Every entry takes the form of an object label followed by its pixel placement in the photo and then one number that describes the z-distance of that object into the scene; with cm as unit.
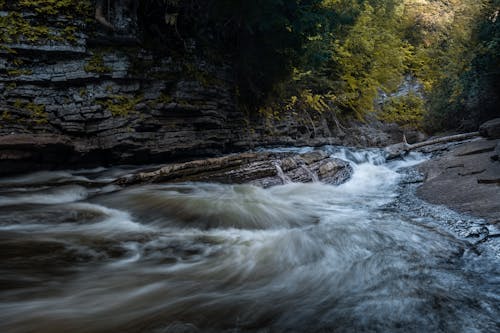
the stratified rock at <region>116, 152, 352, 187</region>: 592
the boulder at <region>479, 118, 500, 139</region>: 870
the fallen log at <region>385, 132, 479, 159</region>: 1047
